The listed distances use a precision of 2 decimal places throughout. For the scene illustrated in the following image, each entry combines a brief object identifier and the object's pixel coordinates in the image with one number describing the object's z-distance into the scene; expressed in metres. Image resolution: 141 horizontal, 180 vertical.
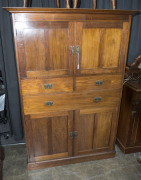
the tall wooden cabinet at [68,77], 1.60
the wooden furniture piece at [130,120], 2.08
